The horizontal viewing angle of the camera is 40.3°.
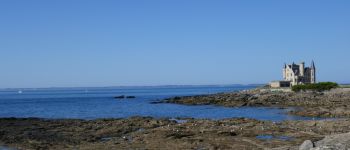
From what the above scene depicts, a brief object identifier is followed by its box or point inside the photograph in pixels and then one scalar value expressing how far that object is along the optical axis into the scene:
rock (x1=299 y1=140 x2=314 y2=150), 18.15
